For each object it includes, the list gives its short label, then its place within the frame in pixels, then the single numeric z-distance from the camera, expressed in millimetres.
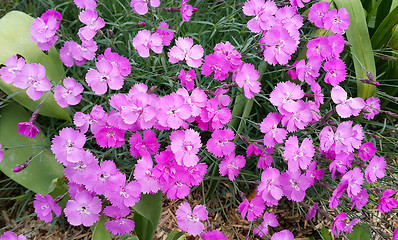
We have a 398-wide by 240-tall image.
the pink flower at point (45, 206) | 489
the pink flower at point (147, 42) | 517
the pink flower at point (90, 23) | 514
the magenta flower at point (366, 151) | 528
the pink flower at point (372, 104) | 563
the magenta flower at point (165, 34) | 535
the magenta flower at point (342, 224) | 509
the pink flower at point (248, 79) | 496
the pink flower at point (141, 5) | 526
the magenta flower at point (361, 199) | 516
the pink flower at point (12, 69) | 502
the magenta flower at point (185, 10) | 544
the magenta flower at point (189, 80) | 500
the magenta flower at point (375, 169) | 523
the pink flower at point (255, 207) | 506
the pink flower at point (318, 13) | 563
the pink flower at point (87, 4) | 524
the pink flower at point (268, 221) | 523
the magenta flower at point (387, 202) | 521
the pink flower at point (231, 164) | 508
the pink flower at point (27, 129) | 494
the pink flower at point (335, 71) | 533
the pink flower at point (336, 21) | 555
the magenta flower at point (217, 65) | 496
